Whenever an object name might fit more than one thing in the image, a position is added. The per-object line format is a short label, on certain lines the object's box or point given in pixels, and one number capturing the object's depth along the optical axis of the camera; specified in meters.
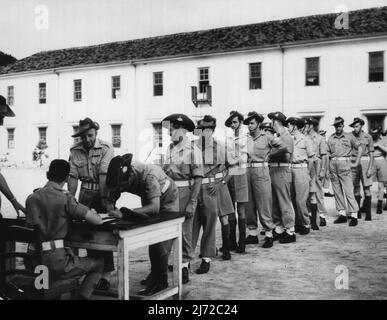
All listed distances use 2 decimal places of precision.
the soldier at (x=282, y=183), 7.76
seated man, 3.97
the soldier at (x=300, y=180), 8.39
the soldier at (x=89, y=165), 5.51
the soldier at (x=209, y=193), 6.06
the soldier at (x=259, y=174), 7.59
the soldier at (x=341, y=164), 9.39
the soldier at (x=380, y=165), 10.77
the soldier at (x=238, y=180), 7.17
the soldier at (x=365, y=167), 9.91
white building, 22.94
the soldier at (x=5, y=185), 4.85
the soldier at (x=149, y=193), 4.20
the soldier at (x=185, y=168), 5.65
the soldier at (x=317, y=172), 9.24
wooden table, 3.90
